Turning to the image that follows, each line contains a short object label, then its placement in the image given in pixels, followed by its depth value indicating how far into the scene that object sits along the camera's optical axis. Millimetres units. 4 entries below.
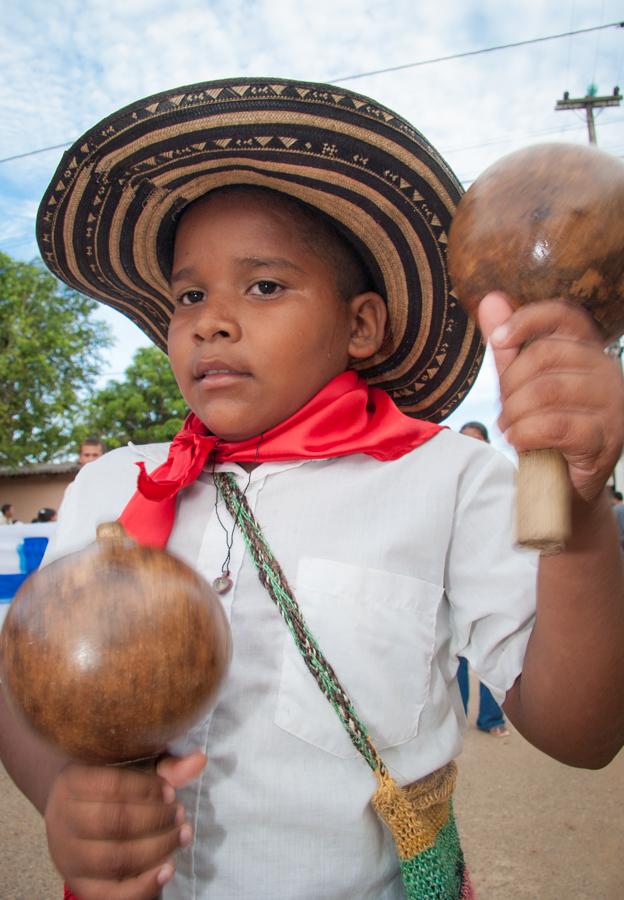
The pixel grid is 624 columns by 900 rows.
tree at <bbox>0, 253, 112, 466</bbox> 20250
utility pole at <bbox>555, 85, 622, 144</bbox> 18453
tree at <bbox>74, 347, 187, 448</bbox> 29156
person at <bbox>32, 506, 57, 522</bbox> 9430
